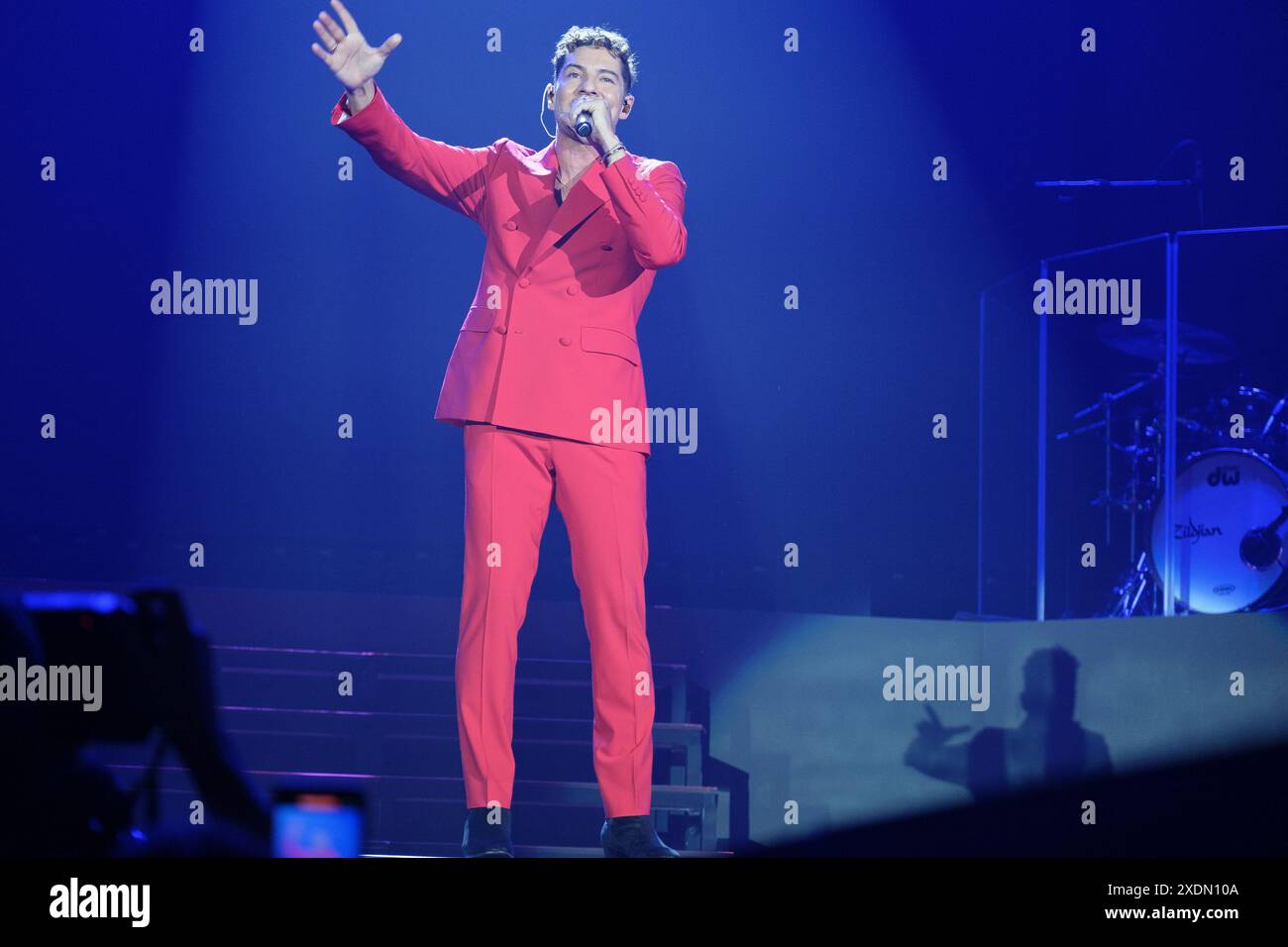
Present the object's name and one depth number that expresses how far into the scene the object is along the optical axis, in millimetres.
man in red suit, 6672
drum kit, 8937
